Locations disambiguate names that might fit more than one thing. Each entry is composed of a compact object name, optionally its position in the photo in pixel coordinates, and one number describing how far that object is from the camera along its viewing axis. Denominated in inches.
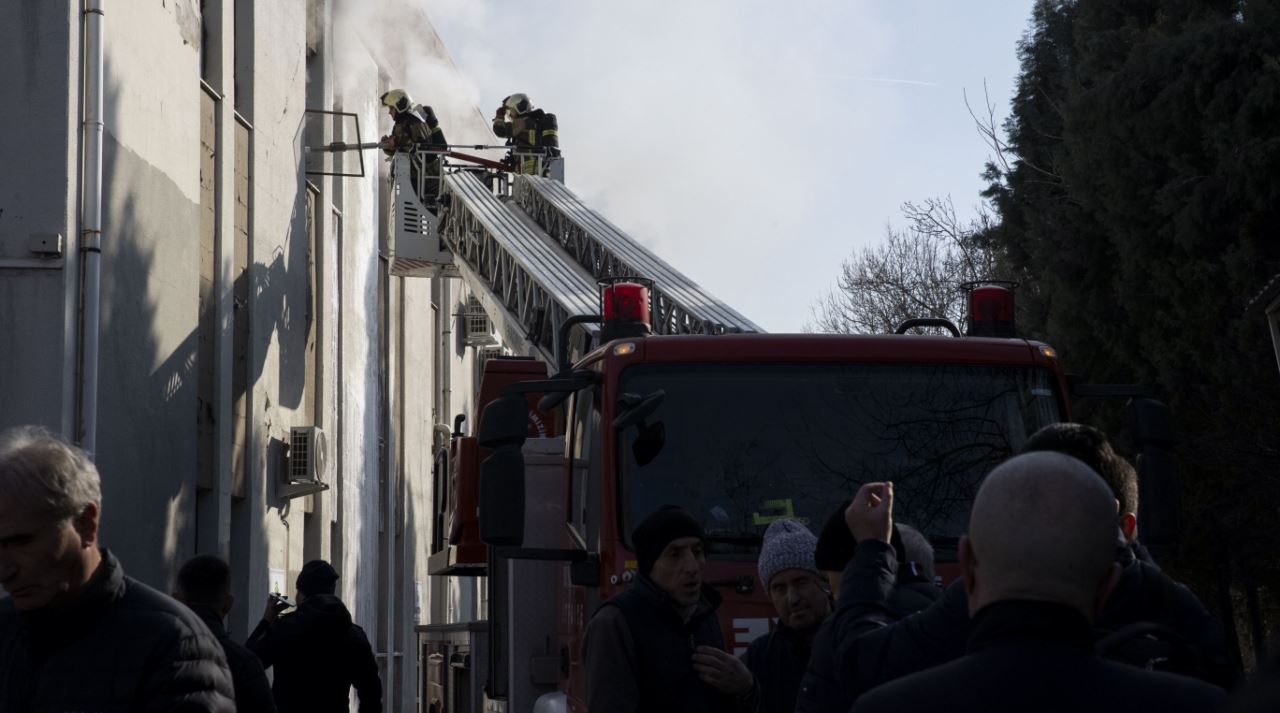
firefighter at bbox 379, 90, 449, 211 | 1074.7
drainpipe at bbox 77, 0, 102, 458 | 428.1
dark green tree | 633.6
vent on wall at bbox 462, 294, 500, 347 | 1249.4
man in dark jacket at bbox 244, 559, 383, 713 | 338.3
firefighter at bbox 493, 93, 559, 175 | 1266.0
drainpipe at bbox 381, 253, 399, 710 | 908.0
